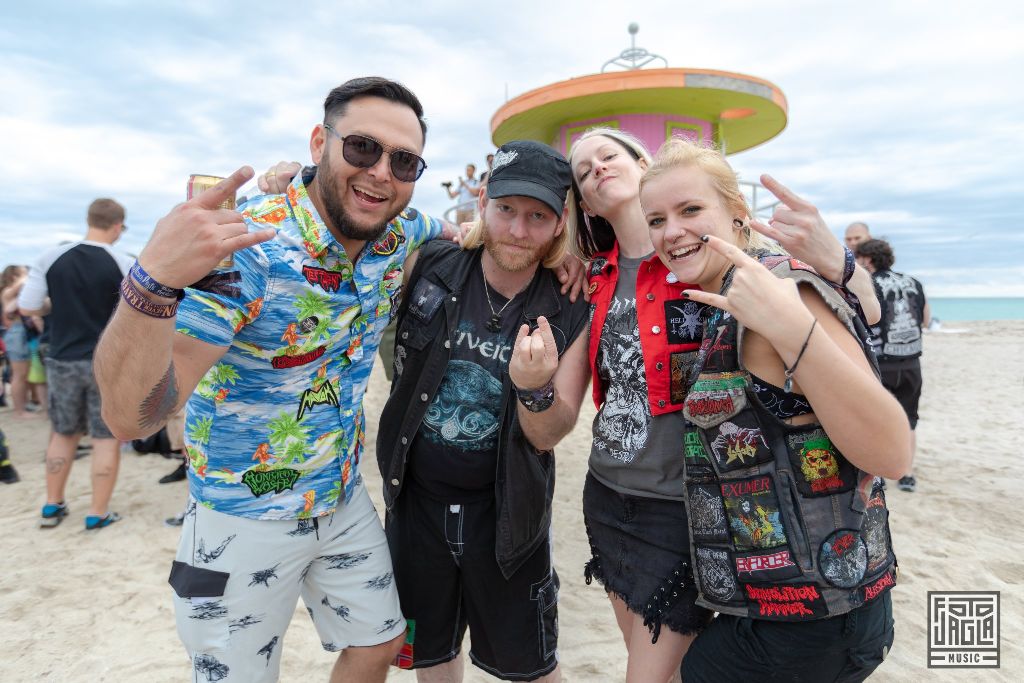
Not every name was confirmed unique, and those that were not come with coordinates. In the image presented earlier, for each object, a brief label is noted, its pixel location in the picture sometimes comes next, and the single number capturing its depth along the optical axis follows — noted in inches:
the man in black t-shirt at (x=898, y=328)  236.1
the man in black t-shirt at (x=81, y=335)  208.4
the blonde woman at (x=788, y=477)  59.1
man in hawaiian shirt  81.4
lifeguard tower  403.2
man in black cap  99.0
